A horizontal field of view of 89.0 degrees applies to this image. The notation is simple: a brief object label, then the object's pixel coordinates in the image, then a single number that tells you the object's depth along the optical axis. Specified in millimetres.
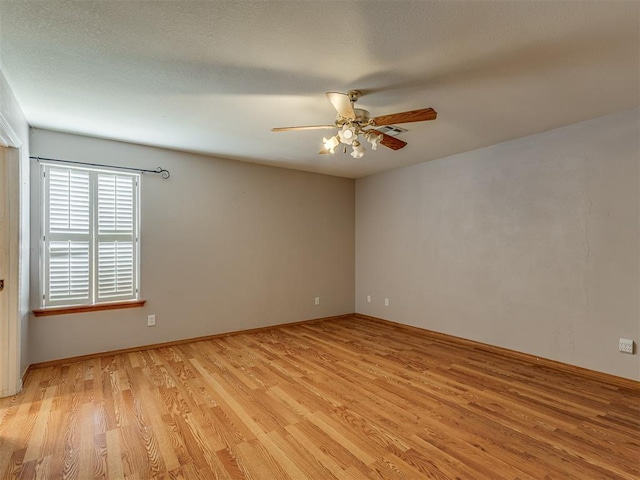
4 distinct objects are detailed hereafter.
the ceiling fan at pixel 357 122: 2277
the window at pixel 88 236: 3471
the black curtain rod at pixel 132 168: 3436
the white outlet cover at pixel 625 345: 2945
